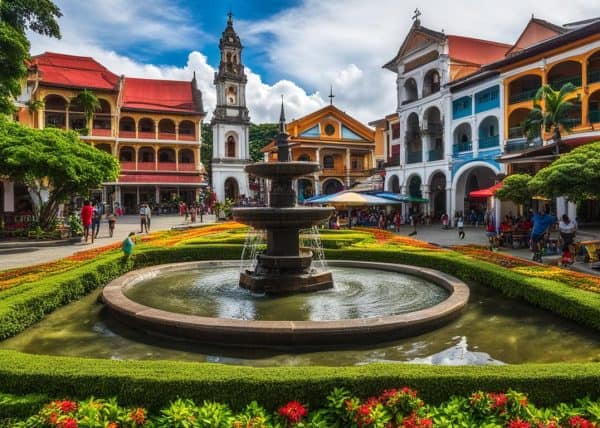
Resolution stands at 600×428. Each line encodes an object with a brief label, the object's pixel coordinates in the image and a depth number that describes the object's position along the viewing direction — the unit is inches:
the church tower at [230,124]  2014.0
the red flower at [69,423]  153.9
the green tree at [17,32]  730.8
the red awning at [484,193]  852.0
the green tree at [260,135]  2878.9
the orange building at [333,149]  2018.9
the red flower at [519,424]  152.1
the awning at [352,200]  1018.7
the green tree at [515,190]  690.8
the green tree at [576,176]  481.1
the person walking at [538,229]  549.6
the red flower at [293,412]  160.9
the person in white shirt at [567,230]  539.8
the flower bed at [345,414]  157.6
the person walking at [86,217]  782.5
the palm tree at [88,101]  1512.1
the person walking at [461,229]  890.1
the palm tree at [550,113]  821.2
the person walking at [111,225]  891.4
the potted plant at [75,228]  798.5
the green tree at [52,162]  693.9
